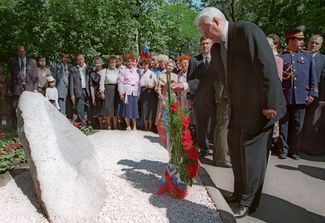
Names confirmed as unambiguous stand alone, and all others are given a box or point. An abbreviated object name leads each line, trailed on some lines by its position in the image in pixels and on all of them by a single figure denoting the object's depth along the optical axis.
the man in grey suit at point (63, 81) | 9.17
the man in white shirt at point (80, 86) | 9.13
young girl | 8.78
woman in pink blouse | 8.73
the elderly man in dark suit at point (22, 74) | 8.84
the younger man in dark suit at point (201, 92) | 6.09
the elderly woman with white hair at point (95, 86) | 9.13
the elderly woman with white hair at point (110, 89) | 8.93
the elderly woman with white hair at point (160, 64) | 8.97
